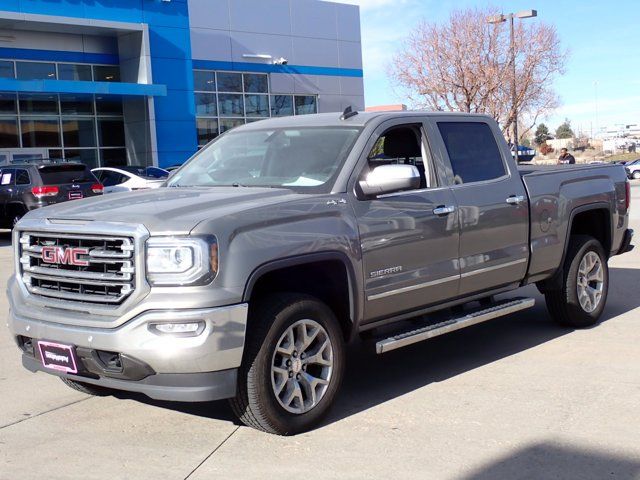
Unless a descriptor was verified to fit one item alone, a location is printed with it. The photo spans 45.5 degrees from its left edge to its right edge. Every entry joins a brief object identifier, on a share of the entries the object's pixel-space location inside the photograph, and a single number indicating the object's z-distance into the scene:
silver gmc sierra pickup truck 4.18
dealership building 27.80
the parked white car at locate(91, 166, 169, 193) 21.48
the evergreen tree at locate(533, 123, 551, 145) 100.56
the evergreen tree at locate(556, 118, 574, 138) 125.44
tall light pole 28.18
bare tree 34.97
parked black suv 17.20
